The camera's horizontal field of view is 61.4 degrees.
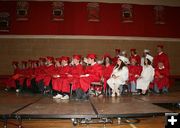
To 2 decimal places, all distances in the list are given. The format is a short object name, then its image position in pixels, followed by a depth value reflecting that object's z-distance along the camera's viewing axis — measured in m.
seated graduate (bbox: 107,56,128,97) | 4.45
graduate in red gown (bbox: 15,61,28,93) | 5.52
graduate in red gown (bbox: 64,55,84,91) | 4.08
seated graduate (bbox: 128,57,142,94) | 4.89
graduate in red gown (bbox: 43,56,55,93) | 4.81
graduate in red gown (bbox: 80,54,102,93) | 4.05
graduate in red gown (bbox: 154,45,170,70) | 5.10
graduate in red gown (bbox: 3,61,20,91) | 5.74
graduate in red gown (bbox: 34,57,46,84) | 5.02
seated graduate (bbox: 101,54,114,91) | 4.57
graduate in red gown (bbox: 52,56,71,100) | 4.28
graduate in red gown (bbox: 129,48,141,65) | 5.42
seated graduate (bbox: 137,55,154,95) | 4.72
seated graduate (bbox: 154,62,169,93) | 4.93
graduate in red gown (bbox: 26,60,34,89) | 5.43
